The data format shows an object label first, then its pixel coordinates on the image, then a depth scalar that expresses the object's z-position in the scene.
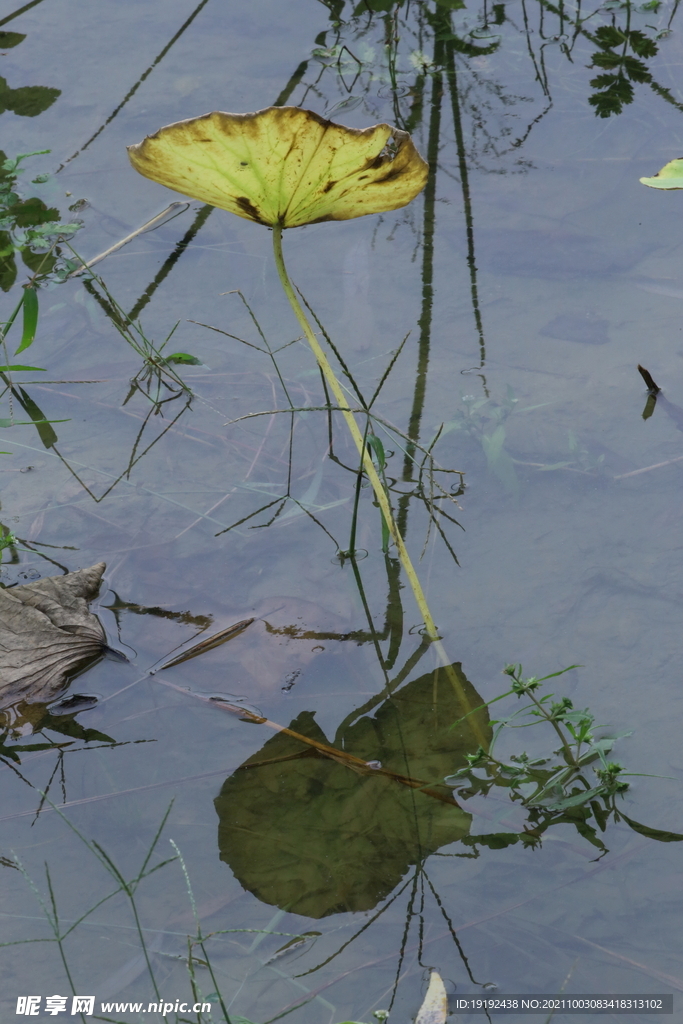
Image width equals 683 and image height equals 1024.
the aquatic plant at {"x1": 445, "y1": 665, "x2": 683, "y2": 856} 5.97
